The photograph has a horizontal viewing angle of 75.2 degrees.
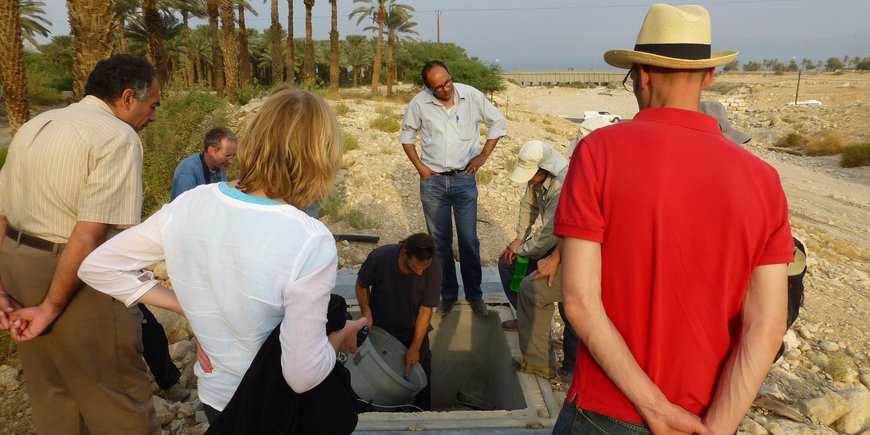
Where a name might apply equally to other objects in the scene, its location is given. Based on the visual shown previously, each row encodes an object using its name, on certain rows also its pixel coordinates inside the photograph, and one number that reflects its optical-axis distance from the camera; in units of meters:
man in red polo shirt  1.34
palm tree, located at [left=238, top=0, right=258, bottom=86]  24.42
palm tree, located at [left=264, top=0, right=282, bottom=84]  23.81
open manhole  3.22
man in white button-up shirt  4.61
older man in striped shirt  2.18
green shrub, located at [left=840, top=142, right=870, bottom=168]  18.83
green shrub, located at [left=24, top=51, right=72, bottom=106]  24.69
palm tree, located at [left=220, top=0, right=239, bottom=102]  17.83
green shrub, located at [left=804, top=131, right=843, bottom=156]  21.88
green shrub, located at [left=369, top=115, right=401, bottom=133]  13.58
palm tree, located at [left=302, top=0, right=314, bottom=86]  24.34
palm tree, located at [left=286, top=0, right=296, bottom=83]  25.66
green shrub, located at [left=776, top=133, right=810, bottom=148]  24.53
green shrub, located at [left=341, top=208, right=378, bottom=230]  7.02
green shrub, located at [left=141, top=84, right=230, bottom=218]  7.04
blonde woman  1.45
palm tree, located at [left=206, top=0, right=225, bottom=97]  19.64
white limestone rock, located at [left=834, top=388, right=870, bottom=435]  3.51
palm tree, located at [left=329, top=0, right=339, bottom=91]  26.36
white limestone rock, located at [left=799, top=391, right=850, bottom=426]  3.50
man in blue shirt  4.14
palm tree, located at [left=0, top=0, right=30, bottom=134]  6.59
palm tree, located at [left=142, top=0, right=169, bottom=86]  15.60
